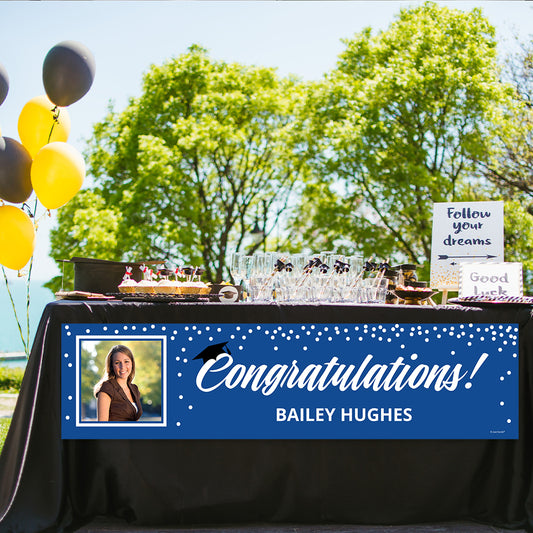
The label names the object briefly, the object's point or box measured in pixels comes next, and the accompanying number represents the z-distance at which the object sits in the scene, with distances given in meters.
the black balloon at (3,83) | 4.78
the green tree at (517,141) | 16.05
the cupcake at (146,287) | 3.67
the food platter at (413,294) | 3.79
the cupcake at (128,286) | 3.79
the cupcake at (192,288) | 3.71
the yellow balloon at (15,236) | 4.66
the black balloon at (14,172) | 4.56
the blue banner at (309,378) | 3.28
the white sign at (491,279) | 3.97
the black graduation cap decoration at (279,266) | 3.58
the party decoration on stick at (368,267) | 3.64
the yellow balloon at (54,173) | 4.50
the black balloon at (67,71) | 4.50
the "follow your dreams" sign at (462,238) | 4.44
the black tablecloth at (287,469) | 3.29
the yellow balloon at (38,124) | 5.04
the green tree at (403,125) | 16.30
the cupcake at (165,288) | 3.63
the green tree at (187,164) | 18.09
